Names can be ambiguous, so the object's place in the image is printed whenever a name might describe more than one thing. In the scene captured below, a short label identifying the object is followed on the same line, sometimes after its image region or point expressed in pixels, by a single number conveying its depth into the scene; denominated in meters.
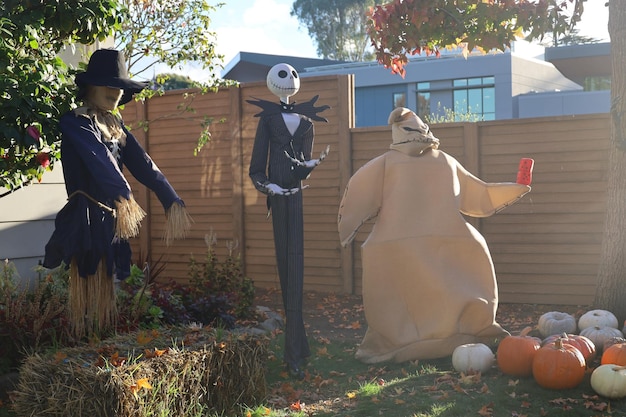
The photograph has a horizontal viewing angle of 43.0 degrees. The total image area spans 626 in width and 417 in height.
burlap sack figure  6.00
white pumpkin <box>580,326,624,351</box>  5.75
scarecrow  4.50
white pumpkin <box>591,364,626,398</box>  4.82
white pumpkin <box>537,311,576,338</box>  6.22
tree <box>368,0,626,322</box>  6.65
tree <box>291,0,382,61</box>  57.41
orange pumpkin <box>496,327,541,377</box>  5.31
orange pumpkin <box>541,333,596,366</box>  5.39
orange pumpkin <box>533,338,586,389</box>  5.02
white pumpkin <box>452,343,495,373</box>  5.50
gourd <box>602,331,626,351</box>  5.46
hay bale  4.10
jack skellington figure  5.73
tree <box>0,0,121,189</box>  4.56
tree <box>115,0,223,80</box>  9.12
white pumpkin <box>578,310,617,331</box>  6.20
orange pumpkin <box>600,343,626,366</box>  5.07
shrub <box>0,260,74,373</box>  5.30
